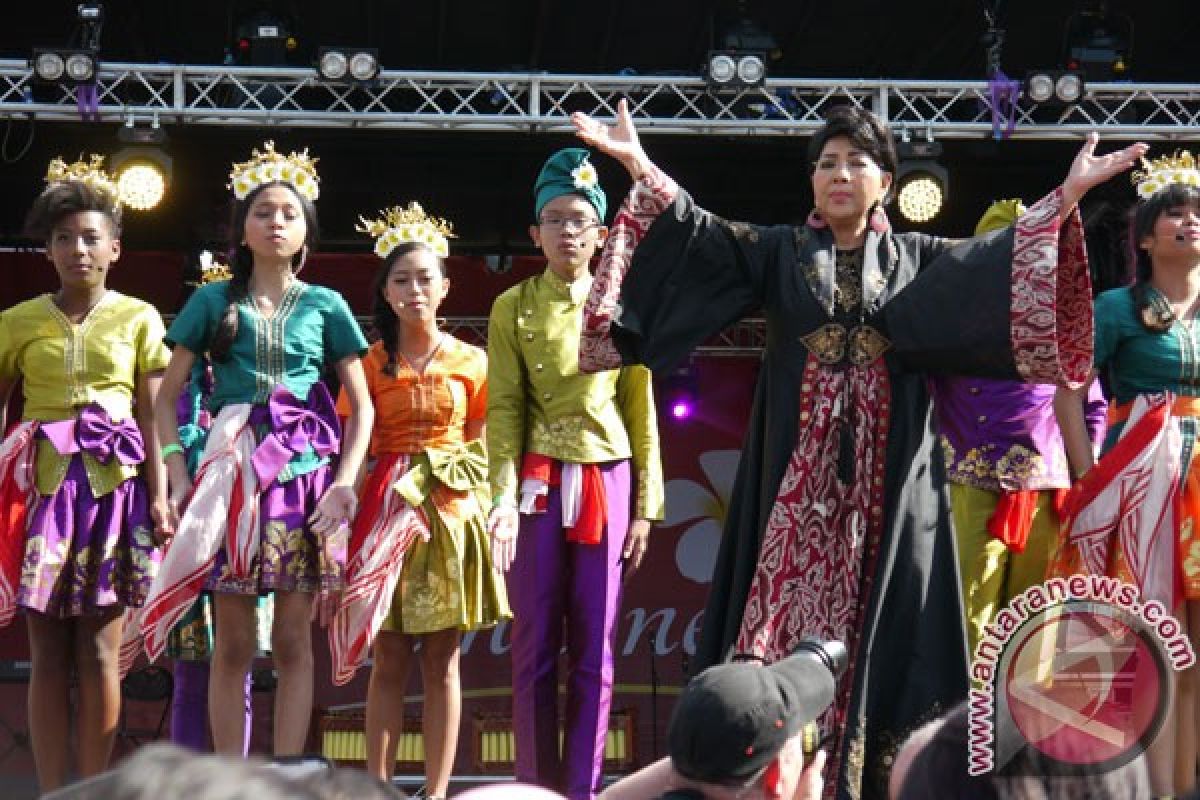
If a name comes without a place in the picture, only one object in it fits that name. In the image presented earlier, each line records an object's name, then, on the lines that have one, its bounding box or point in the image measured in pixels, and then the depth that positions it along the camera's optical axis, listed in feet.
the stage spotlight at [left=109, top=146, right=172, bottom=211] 53.42
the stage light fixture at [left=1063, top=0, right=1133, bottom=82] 58.54
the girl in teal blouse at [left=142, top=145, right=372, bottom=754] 29.14
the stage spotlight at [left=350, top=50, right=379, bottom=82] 52.29
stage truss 52.54
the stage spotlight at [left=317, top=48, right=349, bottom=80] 52.26
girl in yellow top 30.14
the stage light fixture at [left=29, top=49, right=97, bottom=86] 51.39
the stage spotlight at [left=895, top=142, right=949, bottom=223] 54.19
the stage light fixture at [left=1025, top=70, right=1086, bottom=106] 53.47
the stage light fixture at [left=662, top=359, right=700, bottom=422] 60.08
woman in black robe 23.88
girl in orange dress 31.76
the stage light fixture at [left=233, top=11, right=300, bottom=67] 55.57
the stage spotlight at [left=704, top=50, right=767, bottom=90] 53.42
